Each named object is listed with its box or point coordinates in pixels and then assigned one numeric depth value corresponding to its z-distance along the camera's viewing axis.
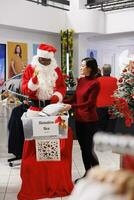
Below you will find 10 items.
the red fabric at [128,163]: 1.20
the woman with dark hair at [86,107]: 3.88
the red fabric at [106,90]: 5.58
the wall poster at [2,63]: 7.52
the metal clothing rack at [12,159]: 4.98
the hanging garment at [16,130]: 4.73
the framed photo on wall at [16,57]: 7.75
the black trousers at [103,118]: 5.74
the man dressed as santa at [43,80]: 3.75
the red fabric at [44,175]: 3.71
